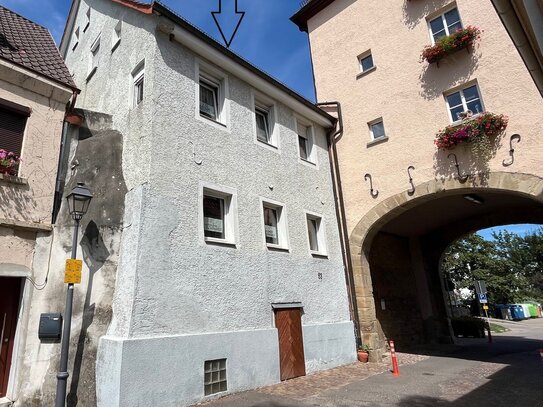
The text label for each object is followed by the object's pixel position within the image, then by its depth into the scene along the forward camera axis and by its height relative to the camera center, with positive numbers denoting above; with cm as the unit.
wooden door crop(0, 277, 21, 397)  648 +32
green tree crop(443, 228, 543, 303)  3719 +360
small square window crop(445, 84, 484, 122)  1010 +549
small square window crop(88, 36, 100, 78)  1091 +817
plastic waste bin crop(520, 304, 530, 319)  3562 -71
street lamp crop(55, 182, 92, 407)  558 +56
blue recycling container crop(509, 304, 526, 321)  3472 -81
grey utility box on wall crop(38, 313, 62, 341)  656 +13
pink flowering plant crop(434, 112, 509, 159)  929 +433
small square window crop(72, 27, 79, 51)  1312 +1014
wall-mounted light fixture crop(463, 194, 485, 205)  1199 +346
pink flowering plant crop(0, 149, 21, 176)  691 +320
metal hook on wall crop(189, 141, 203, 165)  802 +353
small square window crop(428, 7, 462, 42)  1096 +827
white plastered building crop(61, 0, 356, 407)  650 +212
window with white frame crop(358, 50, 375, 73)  1277 +849
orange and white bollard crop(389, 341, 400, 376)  880 -125
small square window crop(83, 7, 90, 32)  1233 +1004
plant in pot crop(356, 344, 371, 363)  1058 -108
